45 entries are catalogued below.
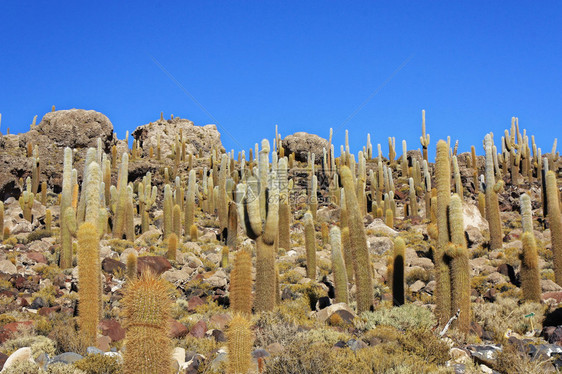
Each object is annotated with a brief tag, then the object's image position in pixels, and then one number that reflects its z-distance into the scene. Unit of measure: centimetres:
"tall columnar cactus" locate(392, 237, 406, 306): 1070
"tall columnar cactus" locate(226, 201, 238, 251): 1880
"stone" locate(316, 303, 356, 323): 945
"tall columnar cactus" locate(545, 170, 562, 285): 1296
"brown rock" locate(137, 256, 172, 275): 1347
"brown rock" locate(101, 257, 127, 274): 1369
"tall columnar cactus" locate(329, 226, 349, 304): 1110
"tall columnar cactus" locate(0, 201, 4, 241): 1919
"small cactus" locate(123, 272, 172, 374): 492
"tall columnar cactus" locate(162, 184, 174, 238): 1956
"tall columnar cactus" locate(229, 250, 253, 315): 927
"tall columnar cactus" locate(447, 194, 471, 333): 848
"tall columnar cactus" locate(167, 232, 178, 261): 1550
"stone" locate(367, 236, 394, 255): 1845
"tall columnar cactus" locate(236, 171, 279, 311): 1012
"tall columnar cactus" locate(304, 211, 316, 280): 1395
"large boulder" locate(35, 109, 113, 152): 3484
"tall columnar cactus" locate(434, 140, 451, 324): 877
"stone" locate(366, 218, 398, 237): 2088
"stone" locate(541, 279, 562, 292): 1206
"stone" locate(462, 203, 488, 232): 2091
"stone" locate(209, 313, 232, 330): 909
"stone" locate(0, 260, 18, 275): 1343
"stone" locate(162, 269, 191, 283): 1341
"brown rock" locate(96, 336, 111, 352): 760
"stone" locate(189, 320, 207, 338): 830
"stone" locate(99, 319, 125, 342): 819
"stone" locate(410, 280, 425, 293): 1290
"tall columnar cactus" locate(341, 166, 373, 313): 980
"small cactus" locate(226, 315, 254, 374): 593
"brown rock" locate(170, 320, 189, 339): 818
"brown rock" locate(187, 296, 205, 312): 1095
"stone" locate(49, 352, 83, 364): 646
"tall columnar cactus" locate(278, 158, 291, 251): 1777
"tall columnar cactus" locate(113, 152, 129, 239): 1858
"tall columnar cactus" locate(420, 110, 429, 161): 2814
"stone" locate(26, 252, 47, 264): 1528
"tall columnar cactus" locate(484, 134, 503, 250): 1670
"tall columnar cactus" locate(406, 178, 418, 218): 2562
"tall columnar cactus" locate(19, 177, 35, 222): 2272
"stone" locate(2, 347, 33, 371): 627
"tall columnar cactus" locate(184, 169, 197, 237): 2122
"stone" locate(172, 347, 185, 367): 686
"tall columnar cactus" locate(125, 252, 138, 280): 1190
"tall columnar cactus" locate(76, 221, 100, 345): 755
